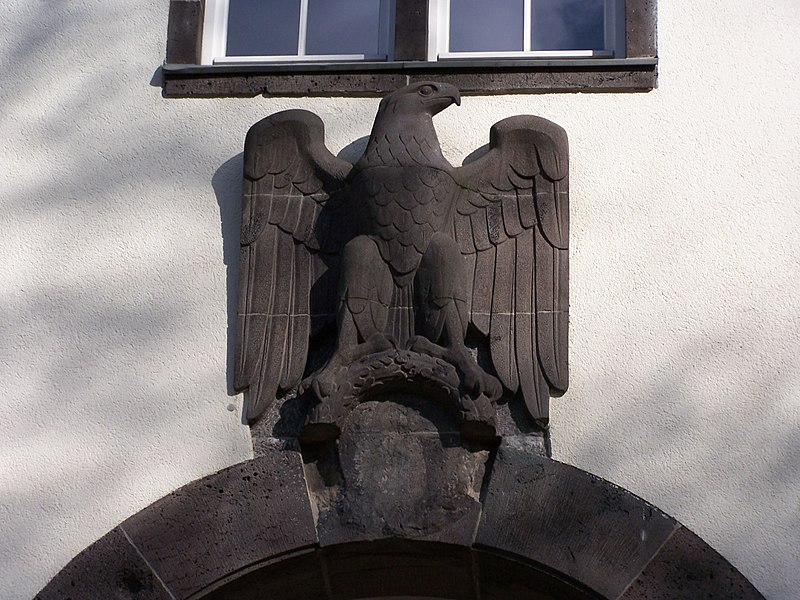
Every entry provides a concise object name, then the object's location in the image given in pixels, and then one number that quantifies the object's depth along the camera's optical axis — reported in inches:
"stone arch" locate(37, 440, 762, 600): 383.9
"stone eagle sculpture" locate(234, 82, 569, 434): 408.8
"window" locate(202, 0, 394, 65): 476.1
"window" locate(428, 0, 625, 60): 466.9
